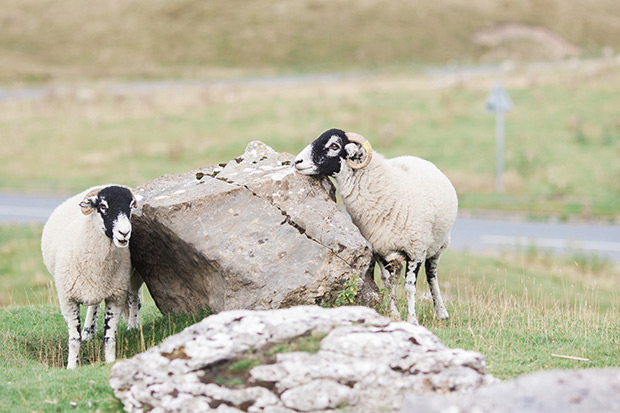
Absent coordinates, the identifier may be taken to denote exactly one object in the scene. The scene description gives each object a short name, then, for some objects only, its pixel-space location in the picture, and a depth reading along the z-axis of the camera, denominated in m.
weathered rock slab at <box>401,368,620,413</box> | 9.98
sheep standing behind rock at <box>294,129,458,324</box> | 18.91
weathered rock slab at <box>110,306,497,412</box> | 12.29
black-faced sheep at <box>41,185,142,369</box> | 17.44
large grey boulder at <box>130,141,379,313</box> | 17.50
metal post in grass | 48.41
